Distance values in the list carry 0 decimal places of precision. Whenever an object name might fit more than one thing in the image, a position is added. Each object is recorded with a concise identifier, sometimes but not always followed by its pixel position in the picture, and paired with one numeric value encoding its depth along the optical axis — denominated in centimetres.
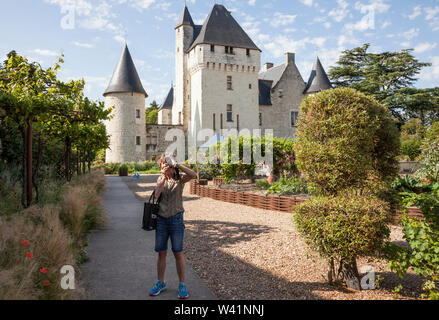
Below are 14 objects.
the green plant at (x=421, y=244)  346
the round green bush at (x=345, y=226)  372
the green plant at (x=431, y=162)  1062
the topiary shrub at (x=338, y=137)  430
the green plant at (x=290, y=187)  1118
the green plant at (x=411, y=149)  2962
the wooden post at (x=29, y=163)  685
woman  368
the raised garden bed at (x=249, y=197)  940
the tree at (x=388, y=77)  3572
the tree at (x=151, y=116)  6444
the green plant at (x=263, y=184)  1370
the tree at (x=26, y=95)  625
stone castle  3425
